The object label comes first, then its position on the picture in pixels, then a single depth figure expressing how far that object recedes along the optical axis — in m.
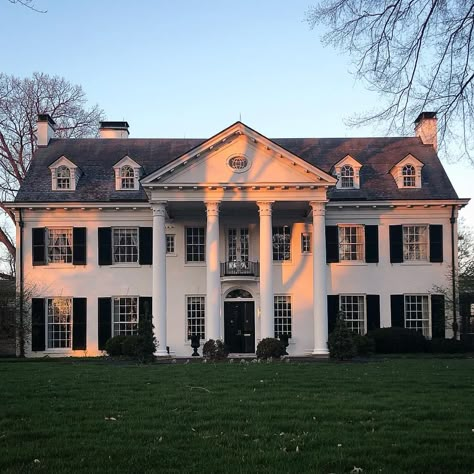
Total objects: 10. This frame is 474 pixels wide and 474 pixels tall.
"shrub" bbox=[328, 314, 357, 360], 24.22
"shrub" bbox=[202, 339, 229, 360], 26.06
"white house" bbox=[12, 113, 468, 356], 31.50
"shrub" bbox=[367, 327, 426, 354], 29.86
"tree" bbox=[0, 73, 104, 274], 43.72
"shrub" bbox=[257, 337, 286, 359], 26.59
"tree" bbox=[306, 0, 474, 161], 10.29
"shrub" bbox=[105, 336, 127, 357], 28.98
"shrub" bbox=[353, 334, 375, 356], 27.51
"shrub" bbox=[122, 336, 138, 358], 25.22
